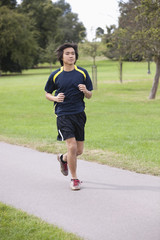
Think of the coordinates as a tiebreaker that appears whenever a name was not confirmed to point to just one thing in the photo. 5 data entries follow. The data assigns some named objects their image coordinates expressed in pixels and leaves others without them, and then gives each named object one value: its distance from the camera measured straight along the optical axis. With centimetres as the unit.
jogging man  502
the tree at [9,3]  6431
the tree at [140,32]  1703
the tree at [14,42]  5628
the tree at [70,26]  11274
